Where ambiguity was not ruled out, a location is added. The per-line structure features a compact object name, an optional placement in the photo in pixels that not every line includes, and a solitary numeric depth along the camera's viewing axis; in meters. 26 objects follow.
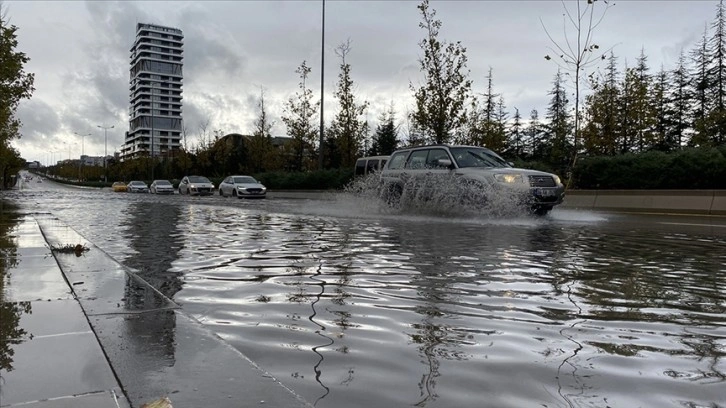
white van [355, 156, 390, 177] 25.45
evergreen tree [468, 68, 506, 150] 36.16
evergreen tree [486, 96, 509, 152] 37.77
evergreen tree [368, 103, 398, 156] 51.97
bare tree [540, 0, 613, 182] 23.02
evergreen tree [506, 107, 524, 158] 63.47
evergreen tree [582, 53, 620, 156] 29.91
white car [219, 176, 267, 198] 36.69
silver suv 13.77
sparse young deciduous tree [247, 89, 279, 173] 55.38
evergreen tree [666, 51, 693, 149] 55.16
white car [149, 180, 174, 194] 53.78
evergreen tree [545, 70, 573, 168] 44.94
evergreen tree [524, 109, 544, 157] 67.86
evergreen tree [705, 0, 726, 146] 51.45
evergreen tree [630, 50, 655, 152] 32.44
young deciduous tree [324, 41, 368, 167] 39.91
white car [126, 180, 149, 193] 64.25
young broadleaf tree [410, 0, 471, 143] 28.00
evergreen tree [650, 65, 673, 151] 35.14
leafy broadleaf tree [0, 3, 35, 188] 22.17
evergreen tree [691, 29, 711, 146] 53.62
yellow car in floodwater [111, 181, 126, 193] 72.62
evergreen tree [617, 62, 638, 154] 31.93
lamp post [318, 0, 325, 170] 35.45
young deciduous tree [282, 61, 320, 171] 44.22
